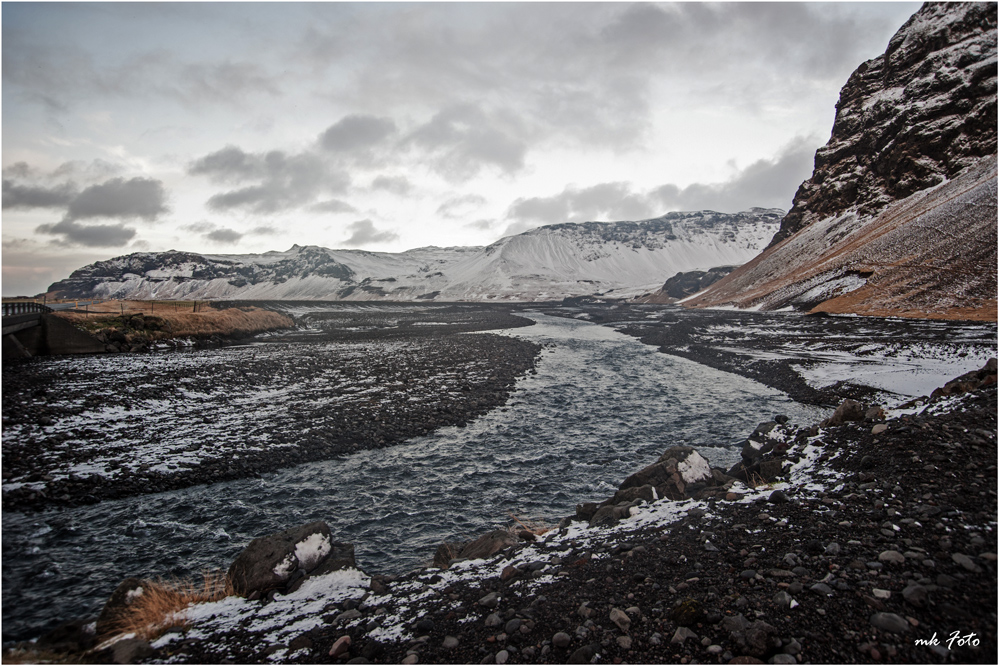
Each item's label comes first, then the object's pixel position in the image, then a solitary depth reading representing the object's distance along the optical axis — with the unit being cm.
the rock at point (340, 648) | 479
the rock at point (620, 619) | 444
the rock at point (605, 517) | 779
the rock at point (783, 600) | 423
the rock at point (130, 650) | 488
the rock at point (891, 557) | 455
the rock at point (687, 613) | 427
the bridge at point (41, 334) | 2666
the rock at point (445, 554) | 725
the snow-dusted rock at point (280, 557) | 647
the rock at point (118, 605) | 564
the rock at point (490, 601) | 534
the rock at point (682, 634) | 404
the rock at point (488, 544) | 720
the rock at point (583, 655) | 404
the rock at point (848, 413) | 1094
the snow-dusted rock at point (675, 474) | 886
